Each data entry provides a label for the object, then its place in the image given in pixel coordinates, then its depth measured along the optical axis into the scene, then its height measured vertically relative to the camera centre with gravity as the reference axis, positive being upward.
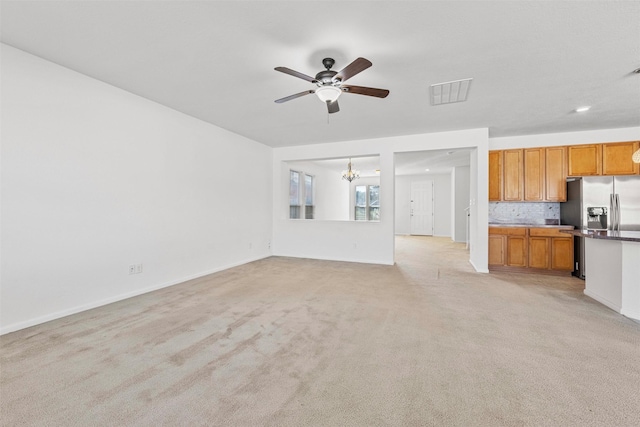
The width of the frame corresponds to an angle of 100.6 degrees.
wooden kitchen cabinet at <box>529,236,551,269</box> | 4.70 -0.69
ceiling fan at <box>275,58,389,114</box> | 2.43 +1.24
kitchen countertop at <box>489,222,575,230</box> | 4.60 -0.23
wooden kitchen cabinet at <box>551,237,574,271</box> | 4.59 -0.71
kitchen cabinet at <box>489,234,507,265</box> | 4.94 -0.67
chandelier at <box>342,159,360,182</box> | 8.62 +1.30
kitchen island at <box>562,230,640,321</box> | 2.80 -0.66
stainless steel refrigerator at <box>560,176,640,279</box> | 4.22 +0.19
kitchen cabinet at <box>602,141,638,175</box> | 4.48 +0.93
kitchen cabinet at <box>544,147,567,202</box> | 4.81 +0.71
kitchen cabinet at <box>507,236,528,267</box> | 4.83 -0.70
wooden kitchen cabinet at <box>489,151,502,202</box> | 5.12 +0.70
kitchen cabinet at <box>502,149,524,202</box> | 5.03 +0.71
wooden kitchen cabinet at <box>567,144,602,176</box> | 4.64 +0.94
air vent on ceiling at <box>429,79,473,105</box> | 3.08 +1.50
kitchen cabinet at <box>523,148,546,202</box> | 4.92 +0.72
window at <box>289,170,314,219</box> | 7.76 +0.57
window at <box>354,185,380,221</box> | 11.93 +0.52
